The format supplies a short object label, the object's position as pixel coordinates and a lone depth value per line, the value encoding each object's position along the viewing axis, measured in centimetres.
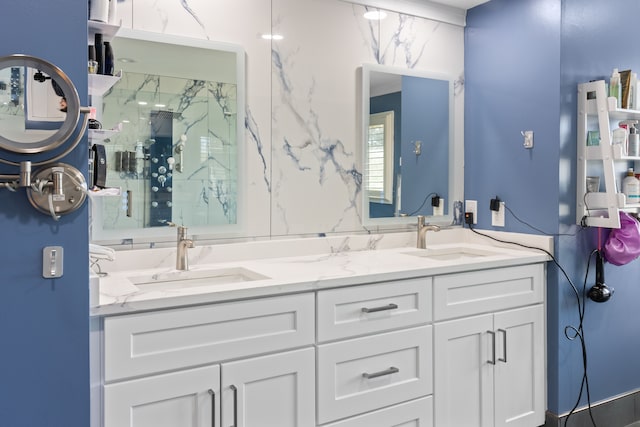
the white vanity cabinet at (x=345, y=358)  159
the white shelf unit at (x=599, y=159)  244
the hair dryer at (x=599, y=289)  256
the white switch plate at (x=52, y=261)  141
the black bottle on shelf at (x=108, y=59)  170
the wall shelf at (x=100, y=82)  164
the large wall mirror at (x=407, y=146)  271
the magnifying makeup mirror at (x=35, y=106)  136
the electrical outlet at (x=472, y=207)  298
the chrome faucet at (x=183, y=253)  209
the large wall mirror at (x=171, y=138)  208
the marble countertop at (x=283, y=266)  166
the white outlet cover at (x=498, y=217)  281
